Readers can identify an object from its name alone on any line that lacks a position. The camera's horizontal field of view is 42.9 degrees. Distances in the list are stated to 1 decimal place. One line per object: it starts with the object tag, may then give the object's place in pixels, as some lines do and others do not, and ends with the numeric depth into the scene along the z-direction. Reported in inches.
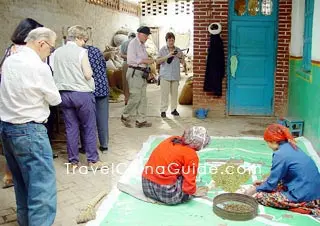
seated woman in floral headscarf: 139.2
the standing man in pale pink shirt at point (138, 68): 268.1
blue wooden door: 299.4
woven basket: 135.0
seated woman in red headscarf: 136.9
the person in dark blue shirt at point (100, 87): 197.4
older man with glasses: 114.3
